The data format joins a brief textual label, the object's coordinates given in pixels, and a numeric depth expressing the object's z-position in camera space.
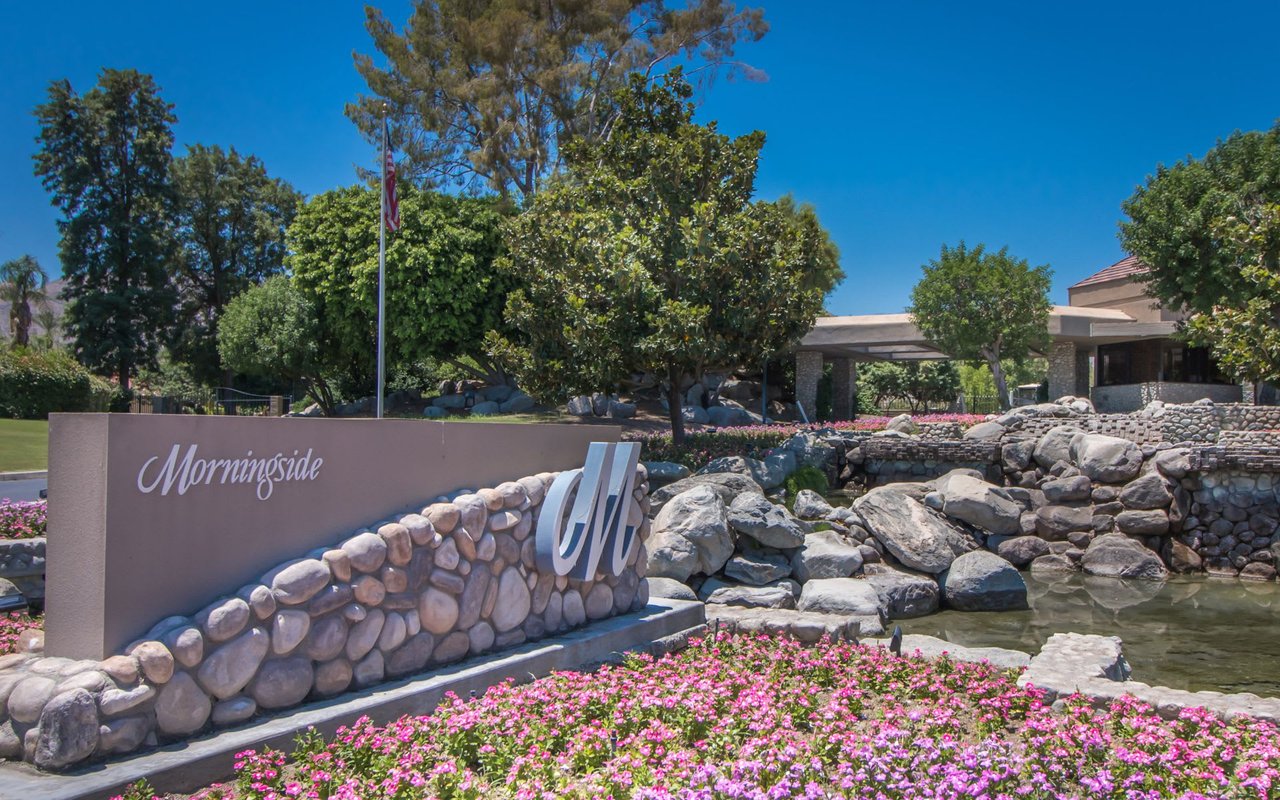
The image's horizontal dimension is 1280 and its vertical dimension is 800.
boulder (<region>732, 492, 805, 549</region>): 11.91
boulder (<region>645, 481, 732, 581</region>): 10.84
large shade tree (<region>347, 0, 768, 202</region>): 32.44
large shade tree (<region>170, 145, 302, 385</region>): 43.59
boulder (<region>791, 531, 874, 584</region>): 12.07
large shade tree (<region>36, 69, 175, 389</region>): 39.84
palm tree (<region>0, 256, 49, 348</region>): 50.38
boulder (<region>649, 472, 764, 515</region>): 13.89
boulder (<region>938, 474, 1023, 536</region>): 16.77
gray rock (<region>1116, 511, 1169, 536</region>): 16.84
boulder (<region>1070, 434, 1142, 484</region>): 17.73
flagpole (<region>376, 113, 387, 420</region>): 14.71
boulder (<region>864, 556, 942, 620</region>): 11.90
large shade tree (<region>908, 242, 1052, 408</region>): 30.81
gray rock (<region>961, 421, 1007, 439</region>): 23.42
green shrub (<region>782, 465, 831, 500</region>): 19.65
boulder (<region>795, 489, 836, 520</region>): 15.87
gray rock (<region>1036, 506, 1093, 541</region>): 17.17
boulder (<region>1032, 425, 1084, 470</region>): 19.86
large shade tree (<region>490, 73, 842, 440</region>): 18.20
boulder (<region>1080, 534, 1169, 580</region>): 15.59
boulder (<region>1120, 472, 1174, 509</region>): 17.06
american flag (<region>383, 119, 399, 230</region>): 15.17
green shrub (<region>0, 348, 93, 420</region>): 28.58
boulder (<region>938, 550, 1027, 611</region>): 12.44
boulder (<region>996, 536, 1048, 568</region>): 16.48
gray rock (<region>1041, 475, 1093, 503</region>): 17.80
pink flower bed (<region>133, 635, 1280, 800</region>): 4.48
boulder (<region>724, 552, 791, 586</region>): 11.41
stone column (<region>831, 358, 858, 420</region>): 37.47
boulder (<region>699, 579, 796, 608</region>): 10.36
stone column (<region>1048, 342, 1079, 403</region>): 33.56
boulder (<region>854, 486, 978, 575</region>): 13.35
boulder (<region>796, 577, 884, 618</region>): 9.90
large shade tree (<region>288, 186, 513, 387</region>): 30.75
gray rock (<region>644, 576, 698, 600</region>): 9.20
